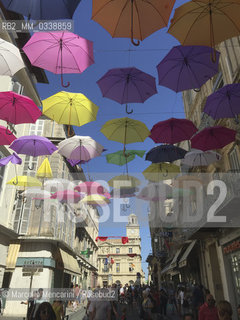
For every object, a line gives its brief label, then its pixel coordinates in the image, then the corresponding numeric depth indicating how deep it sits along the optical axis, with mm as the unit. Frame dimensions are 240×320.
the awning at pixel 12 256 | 16094
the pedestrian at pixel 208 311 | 5594
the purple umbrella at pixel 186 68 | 6523
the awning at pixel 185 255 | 17308
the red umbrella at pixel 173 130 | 9062
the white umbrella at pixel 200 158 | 11633
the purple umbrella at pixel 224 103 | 7664
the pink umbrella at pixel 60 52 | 6246
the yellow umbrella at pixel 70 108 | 8344
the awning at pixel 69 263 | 20747
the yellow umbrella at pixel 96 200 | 15703
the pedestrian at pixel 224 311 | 4168
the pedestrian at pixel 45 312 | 4312
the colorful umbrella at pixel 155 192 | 15219
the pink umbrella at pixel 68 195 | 15578
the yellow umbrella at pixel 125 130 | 9164
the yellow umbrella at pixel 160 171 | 12188
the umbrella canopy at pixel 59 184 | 16062
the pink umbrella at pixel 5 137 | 8766
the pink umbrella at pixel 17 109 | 7522
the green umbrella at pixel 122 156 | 11438
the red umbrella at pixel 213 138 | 8852
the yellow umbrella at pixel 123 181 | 13180
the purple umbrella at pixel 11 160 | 10603
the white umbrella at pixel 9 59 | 6453
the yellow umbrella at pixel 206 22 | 5293
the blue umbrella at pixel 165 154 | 10539
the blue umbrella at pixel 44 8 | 4719
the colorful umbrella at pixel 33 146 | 9724
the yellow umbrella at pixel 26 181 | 12812
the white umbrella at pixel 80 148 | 10266
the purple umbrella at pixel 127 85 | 7340
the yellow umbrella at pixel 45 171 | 13511
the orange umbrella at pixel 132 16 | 5161
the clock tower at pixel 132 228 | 88312
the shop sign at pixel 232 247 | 11023
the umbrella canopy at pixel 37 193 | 16594
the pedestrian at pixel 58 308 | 6355
